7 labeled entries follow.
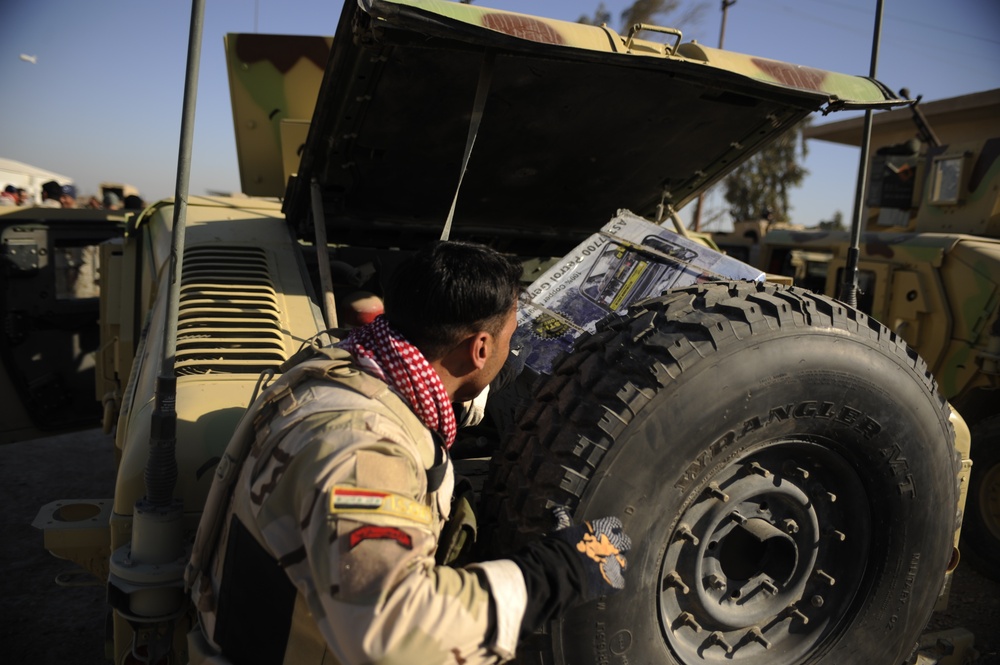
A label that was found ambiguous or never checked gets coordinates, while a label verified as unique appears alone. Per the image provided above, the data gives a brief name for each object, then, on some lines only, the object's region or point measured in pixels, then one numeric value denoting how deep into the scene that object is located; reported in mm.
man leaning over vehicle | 1253
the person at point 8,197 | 6790
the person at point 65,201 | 6626
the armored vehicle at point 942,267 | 4566
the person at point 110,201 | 6624
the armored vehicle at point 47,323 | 4426
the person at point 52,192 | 6562
